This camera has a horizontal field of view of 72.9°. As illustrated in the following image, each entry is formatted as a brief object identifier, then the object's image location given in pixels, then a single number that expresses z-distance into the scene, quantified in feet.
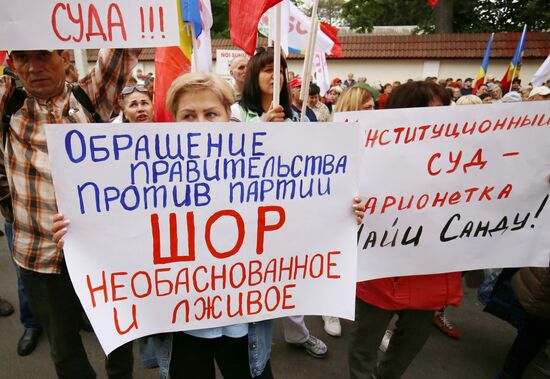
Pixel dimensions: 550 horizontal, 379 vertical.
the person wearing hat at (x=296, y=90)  11.95
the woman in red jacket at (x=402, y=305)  5.50
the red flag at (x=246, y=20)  5.27
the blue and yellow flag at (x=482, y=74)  24.57
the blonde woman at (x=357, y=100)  6.64
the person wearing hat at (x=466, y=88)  34.61
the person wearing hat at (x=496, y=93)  20.09
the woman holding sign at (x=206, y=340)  4.56
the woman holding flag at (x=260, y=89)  7.25
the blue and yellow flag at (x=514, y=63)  22.21
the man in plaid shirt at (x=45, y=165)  4.93
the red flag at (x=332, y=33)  15.70
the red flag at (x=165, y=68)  7.43
